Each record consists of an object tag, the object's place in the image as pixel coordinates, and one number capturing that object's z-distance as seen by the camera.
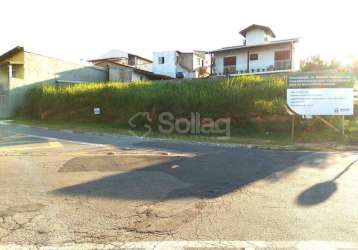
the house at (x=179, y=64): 47.88
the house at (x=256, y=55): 37.81
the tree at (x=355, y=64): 38.78
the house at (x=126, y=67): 38.28
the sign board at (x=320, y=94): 14.37
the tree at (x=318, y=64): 37.69
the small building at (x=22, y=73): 28.77
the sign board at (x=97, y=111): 23.58
